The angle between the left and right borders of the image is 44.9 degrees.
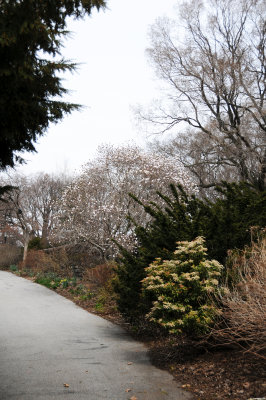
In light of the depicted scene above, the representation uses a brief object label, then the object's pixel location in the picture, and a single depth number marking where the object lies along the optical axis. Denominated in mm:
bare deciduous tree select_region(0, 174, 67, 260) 27406
